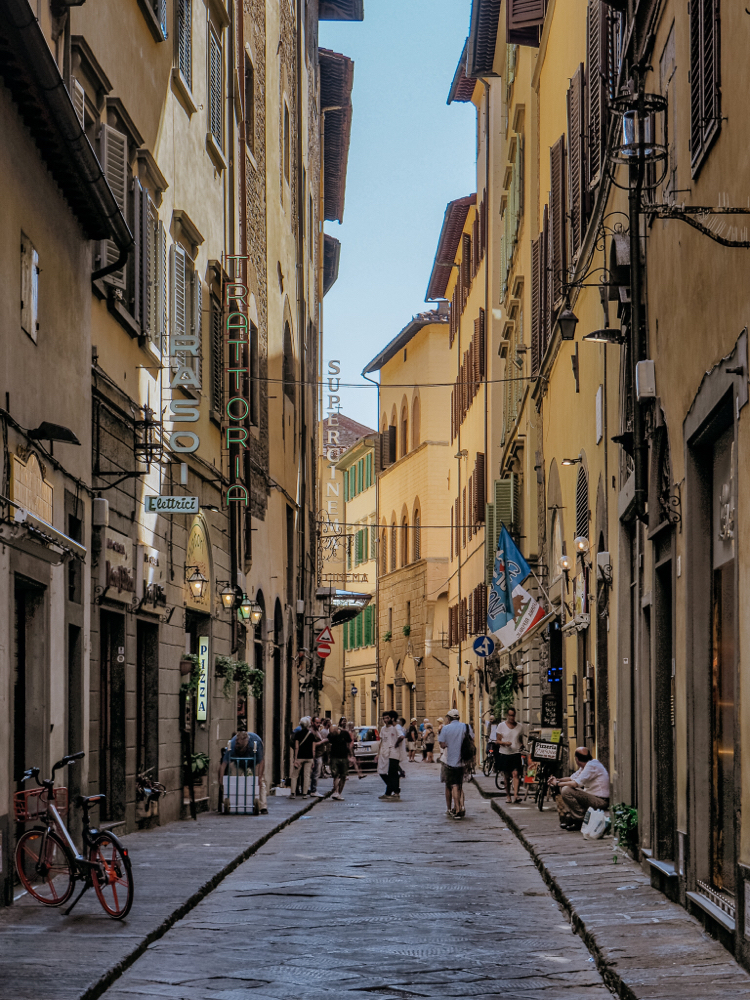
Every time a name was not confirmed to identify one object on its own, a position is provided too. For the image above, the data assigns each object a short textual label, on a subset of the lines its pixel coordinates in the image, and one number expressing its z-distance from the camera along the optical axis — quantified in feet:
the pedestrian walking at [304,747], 82.69
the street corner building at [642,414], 28.96
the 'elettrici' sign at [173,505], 54.65
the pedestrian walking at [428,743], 155.53
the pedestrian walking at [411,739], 161.99
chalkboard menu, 74.28
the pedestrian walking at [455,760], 68.49
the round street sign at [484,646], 100.42
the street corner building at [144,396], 37.06
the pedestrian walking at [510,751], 75.72
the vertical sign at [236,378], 73.41
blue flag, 74.18
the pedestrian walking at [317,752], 85.61
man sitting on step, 53.57
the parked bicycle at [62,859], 32.45
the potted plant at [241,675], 72.08
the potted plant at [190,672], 64.90
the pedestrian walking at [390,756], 85.40
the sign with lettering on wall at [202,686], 67.97
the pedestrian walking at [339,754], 84.84
